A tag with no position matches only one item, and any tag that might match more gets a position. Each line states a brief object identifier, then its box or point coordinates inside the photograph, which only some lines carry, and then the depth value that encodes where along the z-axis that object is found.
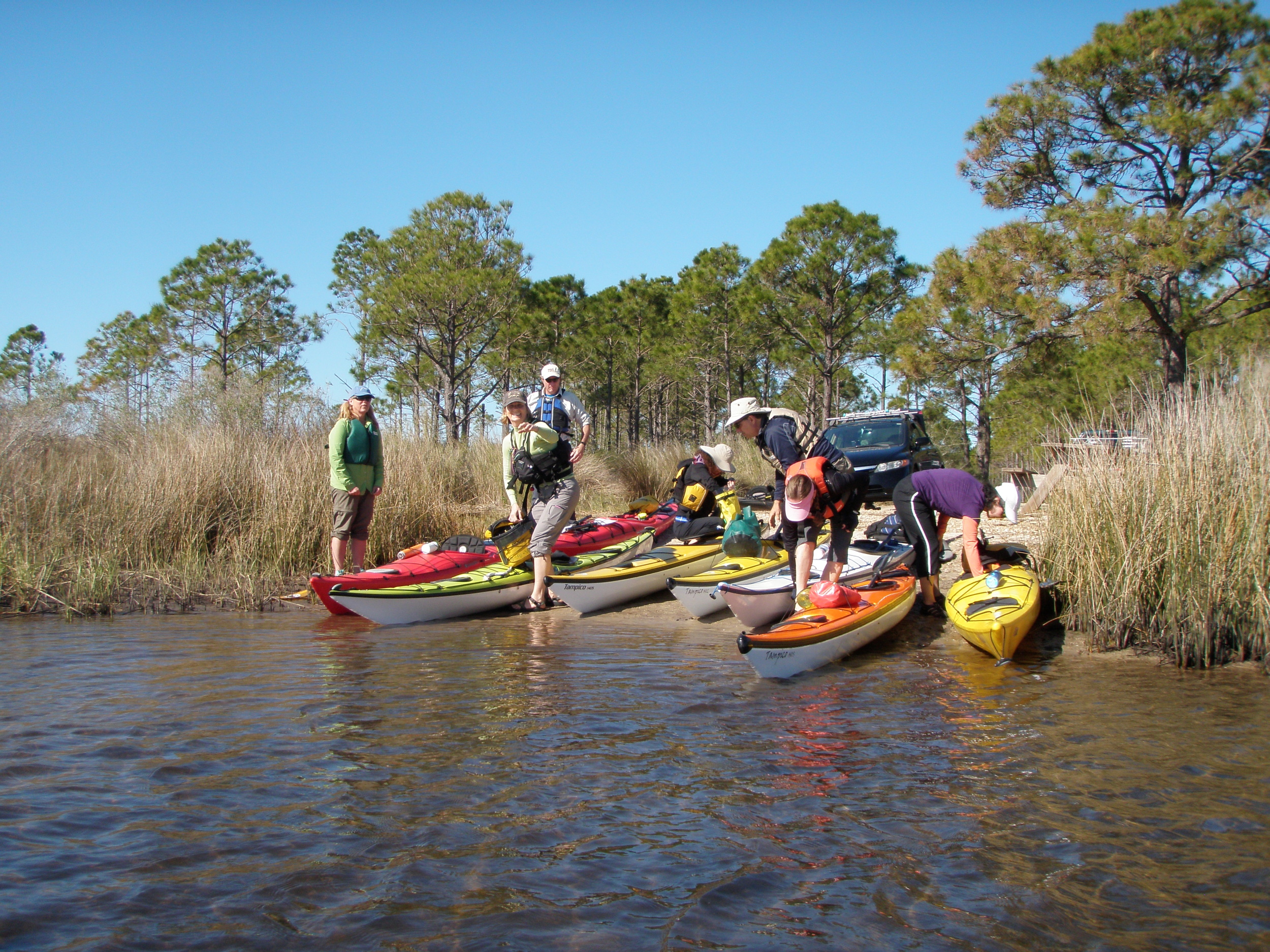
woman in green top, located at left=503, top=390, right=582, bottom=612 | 8.59
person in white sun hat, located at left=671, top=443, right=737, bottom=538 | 10.52
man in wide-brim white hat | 7.54
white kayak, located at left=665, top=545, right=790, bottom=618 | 8.62
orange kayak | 6.36
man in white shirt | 9.20
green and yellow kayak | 8.54
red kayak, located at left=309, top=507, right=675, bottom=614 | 8.56
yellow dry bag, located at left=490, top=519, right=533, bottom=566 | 9.35
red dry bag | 7.05
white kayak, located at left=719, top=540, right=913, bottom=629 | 7.54
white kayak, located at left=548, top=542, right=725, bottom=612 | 9.11
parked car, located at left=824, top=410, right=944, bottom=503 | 14.17
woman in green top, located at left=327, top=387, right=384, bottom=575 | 9.27
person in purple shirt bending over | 7.38
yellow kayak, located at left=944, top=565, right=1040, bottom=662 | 6.75
